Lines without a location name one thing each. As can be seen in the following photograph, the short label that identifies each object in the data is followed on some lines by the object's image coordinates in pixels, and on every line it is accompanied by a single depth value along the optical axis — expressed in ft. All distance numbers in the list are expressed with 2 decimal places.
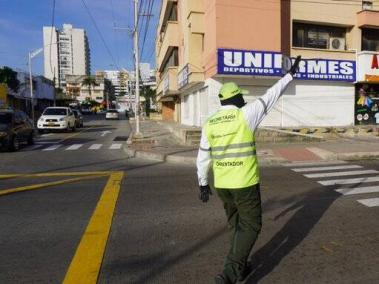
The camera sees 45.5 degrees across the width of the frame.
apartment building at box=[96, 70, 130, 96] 555.28
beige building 66.85
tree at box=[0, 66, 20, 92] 185.26
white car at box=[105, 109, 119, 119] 211.14
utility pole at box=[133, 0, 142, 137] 80.74
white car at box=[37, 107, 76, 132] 103.81
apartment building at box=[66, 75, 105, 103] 459.73
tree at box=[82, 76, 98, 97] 457.27
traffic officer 13.44
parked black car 59.21
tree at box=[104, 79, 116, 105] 504.68
